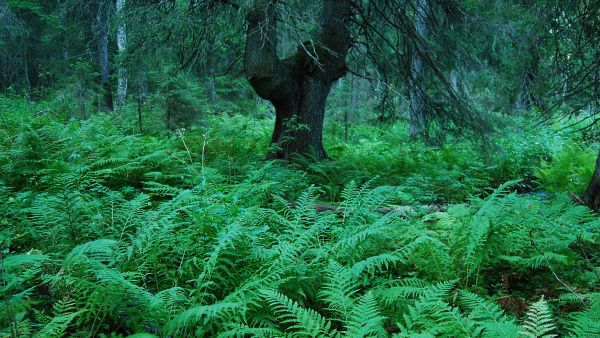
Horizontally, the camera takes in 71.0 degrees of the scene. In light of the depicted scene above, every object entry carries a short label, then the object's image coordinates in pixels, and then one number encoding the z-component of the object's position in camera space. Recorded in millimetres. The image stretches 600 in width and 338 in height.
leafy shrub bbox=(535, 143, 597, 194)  7523
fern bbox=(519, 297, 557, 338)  1879
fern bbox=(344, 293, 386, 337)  1992
